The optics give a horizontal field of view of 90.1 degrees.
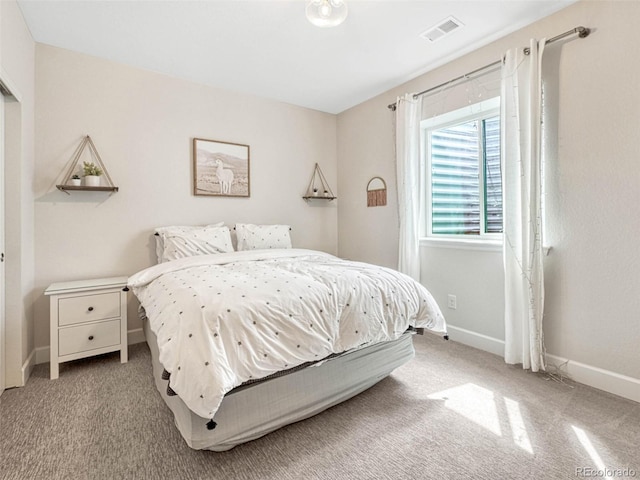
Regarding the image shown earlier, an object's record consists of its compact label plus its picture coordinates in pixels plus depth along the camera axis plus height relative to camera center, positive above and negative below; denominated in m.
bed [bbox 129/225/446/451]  1.34 -0.48
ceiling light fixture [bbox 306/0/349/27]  1.85 +1.34
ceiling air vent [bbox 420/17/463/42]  2.32 +1.58
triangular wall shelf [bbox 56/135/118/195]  2.57 +0.58
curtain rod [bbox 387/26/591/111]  2.05 +1.37
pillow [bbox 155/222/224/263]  2.90 +0.06
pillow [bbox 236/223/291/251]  3.26 +0.02
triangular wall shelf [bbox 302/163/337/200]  4.02 +0.65
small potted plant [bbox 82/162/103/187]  2.61 +0.54
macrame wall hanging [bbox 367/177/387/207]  3.58 +0.53
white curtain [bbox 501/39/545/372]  2.21 +0.23
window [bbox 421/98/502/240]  2.75 +0.60
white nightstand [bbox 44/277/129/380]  2.27 -0.59
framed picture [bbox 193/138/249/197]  3.26 +0.75
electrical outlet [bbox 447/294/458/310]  2.92 -0.59
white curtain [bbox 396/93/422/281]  3.10 +0.60
